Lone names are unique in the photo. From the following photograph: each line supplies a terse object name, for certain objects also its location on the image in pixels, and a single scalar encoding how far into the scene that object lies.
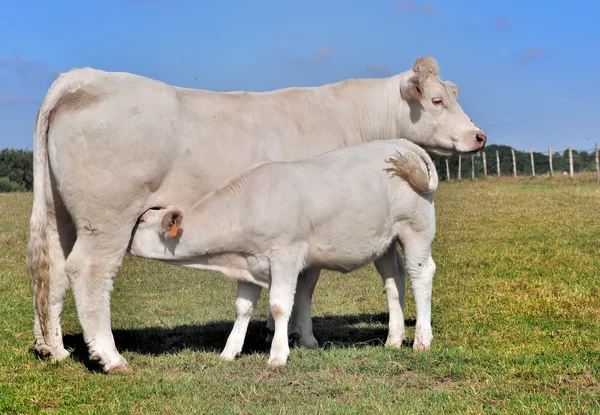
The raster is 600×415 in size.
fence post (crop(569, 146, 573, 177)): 40.80
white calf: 7.31
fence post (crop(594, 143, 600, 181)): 35.96
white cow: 7.32
